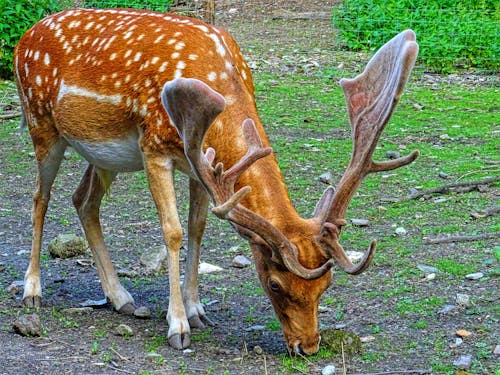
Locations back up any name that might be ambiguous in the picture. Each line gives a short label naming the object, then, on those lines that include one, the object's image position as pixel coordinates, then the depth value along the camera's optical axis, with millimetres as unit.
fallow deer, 10609
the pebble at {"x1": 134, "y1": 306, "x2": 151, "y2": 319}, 12867
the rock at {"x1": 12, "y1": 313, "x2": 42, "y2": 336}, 11859
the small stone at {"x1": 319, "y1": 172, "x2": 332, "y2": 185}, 18516
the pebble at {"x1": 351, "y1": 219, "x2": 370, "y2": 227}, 16203
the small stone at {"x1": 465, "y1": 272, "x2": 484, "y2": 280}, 13469
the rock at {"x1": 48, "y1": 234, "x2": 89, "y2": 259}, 15211
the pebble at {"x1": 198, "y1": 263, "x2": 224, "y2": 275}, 14555
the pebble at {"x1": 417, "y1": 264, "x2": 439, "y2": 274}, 13844
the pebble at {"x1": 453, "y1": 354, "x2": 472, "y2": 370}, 10773
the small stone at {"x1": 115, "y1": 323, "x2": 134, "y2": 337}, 12062
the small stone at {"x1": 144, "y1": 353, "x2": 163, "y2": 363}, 11250
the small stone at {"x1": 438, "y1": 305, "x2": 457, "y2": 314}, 12367
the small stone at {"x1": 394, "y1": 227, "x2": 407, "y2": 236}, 15684
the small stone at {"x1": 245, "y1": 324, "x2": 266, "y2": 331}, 12271
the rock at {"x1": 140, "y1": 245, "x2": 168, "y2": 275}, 14594
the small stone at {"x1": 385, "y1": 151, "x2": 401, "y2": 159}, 19766
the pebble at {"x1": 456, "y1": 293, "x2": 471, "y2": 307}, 12508
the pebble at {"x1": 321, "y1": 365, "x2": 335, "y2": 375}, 10750
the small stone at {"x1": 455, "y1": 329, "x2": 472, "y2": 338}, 11590
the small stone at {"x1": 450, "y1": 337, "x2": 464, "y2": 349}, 11367
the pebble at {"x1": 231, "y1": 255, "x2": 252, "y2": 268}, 14687
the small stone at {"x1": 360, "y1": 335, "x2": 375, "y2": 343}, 11633
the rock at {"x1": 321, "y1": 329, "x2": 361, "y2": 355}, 11164
